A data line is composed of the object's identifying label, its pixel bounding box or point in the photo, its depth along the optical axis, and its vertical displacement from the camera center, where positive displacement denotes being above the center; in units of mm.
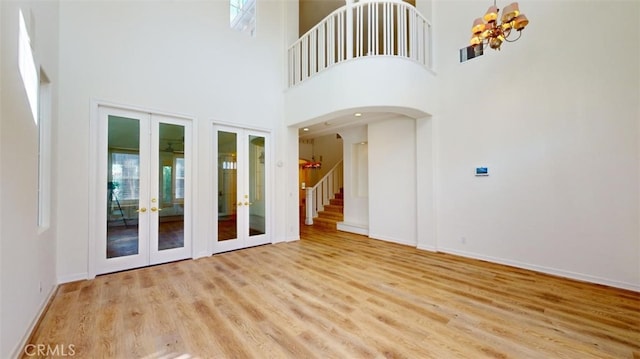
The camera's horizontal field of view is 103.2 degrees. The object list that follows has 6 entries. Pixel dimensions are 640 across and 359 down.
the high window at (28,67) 2238 +1128
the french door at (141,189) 3846 -71
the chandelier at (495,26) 2702 +1746
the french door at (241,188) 5000 -80
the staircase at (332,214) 7902 -1022
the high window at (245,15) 5545 +3751
